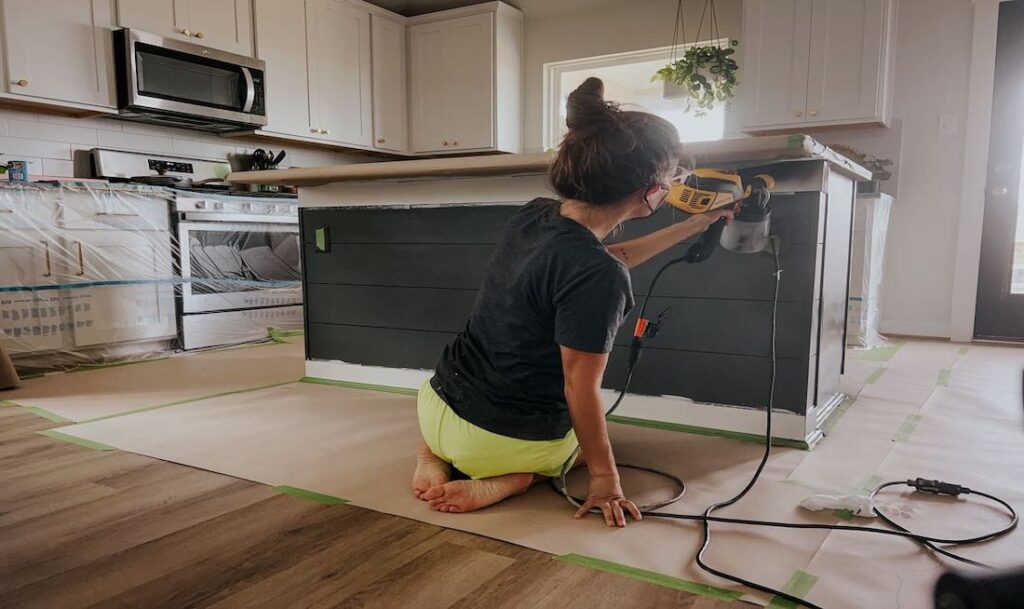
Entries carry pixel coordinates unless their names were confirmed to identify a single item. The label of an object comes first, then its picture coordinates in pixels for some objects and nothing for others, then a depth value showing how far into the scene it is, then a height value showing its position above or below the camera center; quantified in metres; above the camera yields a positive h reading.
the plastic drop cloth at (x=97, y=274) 2.95 -0.19
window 4.67 +1.16
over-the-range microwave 3.49 +0.79
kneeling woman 1.33 -0.21
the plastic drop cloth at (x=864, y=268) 3.73 -0.20
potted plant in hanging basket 3.84 +0.86
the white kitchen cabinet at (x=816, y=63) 3.92 +0.96
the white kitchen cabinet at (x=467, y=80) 5.06 +1.11
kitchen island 1.94 -0.17
